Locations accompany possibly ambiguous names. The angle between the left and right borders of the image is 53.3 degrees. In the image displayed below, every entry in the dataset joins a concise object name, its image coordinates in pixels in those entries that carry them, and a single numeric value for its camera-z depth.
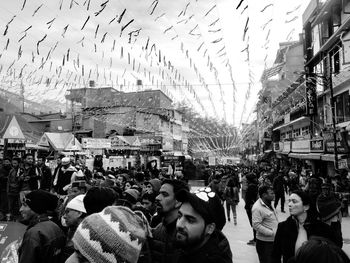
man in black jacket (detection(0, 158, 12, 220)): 9.16
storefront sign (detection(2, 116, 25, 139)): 12.20
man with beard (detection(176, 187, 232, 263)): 2.29
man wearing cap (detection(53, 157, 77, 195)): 8.54
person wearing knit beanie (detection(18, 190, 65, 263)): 2.91
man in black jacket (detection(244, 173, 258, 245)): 8.77
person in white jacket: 5.28
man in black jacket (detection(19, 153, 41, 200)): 8.45
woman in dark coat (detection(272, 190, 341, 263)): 3.64
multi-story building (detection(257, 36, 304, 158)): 33.35
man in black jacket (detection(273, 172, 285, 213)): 14.12
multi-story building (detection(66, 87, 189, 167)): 35.56
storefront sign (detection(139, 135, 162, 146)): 26.27
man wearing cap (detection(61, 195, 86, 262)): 3.54
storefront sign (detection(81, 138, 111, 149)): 18.52
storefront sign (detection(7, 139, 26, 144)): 12.97
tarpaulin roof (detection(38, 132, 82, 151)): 15.36
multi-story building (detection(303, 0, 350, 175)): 17.52
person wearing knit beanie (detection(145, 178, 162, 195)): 5.17
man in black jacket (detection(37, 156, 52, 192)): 8.62
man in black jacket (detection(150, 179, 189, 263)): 2.79
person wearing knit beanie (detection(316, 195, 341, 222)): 4.47
